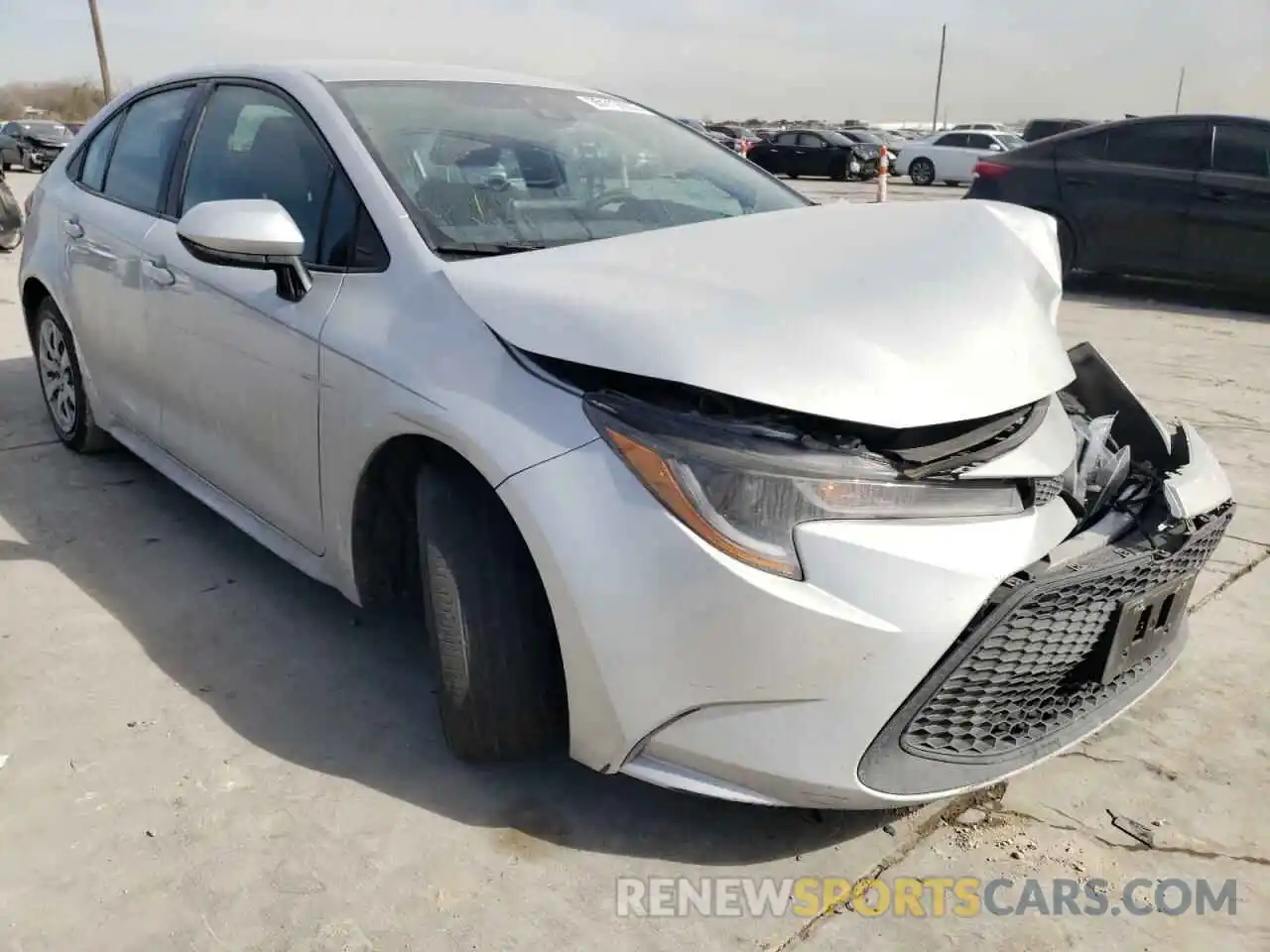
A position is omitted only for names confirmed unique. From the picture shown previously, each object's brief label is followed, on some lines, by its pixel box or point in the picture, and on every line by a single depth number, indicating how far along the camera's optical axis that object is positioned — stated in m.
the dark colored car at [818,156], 25.73
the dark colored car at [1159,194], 7.92
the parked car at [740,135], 23.34
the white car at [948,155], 24.69
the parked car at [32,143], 24.03
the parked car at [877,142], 26.38
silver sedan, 1.82
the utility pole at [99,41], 39.16
